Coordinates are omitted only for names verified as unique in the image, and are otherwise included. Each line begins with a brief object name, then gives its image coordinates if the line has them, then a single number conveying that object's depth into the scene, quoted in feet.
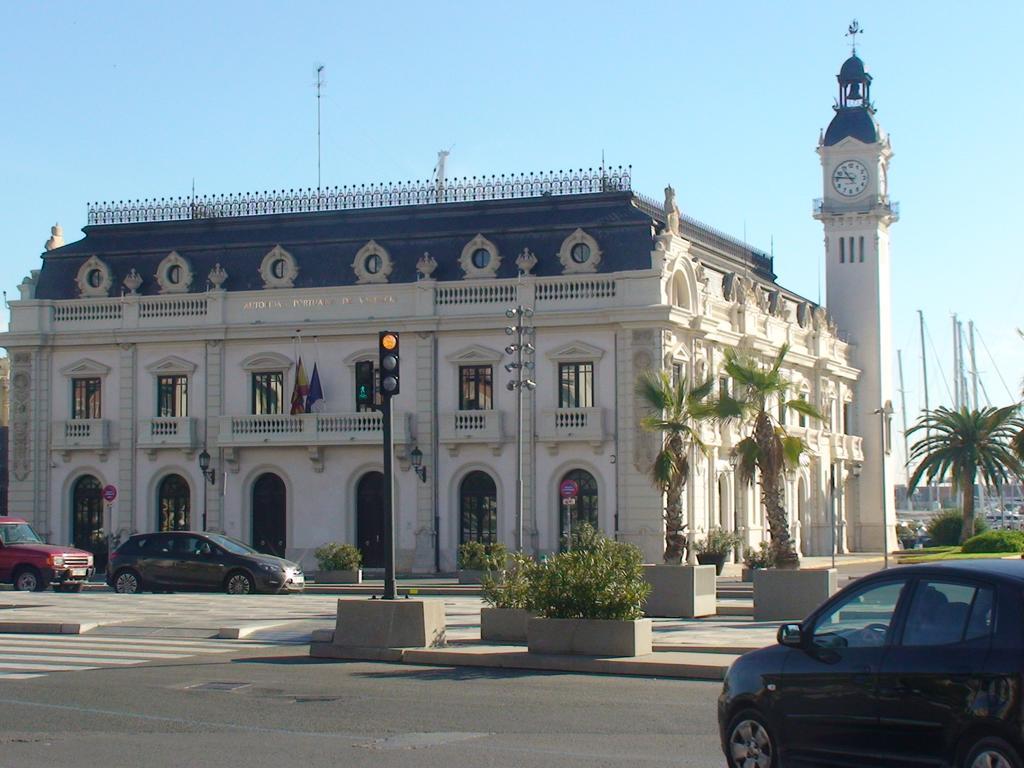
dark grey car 128.16
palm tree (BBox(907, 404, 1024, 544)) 228.02
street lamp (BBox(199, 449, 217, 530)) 179.83
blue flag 180.65
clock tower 244.42
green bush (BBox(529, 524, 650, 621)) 69.00
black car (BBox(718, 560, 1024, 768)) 33.96
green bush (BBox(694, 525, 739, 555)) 168.76
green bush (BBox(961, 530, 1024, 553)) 183.11
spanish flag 180.45
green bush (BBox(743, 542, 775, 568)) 142.10
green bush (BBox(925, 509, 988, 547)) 242.99
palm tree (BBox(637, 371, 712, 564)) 136.15
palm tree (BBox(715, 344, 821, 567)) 104.06
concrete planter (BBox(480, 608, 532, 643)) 79.15
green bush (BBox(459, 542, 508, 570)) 145.28
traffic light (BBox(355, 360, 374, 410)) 73.10
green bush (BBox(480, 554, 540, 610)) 79.10
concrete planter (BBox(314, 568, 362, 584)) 153.79
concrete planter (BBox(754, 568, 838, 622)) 92.84
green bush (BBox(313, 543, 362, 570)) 154.92
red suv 131.13
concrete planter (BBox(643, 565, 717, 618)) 98.89
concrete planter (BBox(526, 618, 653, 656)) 68.33
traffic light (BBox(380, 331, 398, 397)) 71.67
